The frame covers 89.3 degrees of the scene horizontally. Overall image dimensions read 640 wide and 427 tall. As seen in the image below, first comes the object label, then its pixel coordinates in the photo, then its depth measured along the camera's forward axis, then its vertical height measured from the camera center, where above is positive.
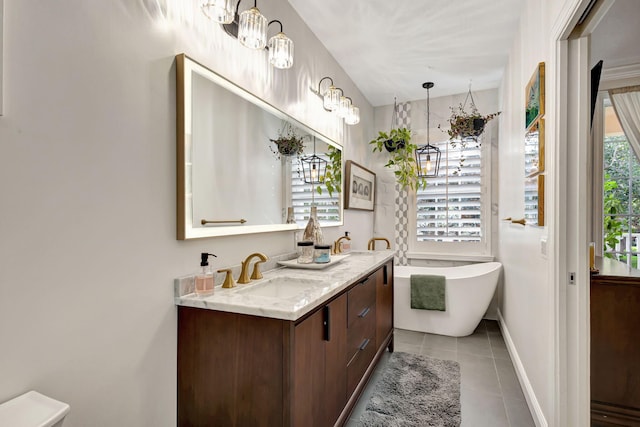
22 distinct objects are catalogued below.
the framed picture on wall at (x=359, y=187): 3.45 +0.30
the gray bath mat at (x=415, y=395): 1.95 -1.25
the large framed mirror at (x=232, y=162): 1.42 +0.29
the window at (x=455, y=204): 4.02 +0.11
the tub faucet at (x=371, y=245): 3.48 -0.36
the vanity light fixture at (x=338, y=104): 2.61 +0.91
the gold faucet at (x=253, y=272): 1.70 -0.31
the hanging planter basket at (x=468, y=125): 3.60 +0.99
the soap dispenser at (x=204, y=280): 1.42 -0.30
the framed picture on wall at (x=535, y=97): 1.85 +0.71
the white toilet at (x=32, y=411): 0.78 -0.50
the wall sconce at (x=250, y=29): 1.42 +0.90
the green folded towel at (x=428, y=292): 3.37 -0.84
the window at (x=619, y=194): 3.02 +0.17
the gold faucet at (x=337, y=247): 2.91 -0.31
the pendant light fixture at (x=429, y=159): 4.14 +0.70
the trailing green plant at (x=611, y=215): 3.07 -0.03
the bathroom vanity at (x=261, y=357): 1.23 -0.59
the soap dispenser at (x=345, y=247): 3.01 -0.32
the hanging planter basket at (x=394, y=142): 4.05 +0.89
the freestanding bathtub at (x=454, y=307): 3.32 -0.99
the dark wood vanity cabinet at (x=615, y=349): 1.82 -0.78
